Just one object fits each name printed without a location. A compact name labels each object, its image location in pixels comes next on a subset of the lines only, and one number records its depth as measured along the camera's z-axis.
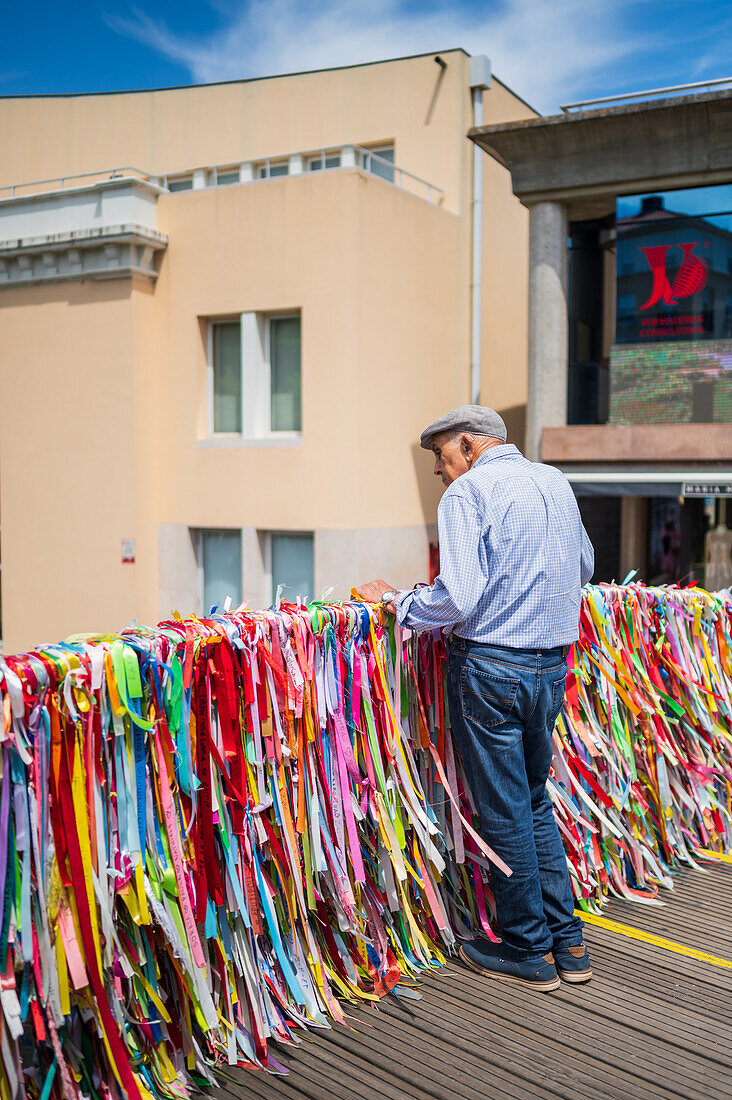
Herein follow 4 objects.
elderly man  2.72
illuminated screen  12.16
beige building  12.32
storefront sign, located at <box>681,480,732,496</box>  11.57
